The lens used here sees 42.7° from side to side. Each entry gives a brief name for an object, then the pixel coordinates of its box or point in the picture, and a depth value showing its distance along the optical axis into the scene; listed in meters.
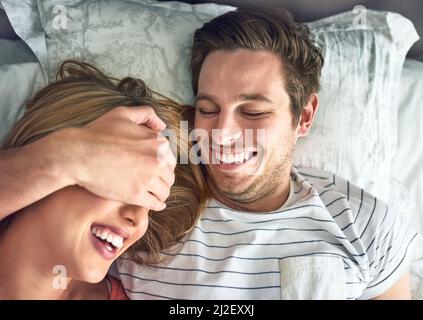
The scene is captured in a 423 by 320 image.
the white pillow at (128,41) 0.87
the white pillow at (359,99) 0.96
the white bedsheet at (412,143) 1.00
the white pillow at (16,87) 0.82
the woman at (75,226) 0.72
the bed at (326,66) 0.87
